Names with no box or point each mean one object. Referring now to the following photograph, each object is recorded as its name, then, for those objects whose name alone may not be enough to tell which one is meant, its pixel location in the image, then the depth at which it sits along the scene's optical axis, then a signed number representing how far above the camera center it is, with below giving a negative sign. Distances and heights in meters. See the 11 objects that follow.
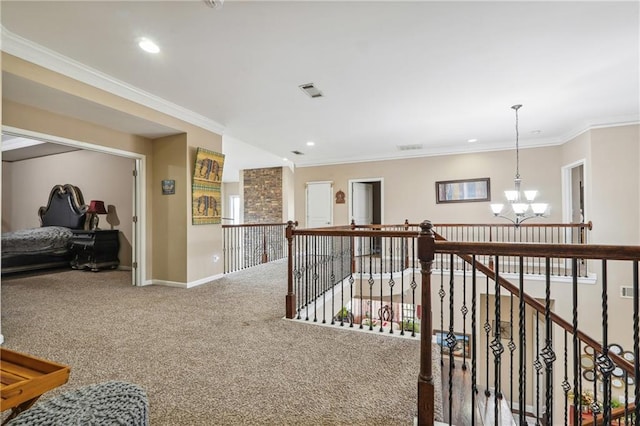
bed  4.97 -0.44
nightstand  5.33 -0.71
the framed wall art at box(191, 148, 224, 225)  4.32 +0.39
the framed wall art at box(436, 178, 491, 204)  6.11 +0.43
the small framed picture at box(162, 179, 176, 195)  4.34 +0.40
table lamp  5.57 +0.10
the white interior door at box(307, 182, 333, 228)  7.42 +0.19
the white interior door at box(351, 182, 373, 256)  7.28 +0.15
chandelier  3.54 +0.05
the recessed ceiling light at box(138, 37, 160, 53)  2.46 +1.50
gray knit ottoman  1.00 -0.75
